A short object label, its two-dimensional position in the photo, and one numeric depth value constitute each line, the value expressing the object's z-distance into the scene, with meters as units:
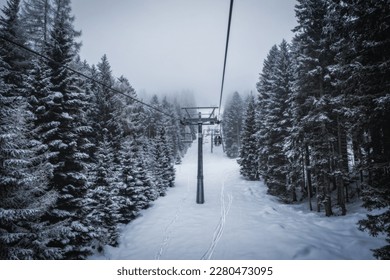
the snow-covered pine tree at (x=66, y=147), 8.51
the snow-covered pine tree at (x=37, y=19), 15.55
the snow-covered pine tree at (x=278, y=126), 18.83
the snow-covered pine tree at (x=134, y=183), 15.43
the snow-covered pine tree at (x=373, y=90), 5.75
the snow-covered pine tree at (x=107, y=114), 19.63
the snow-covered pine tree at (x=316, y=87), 12.79
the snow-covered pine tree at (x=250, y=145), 29.19
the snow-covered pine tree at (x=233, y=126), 56.62
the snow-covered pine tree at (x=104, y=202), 10.24
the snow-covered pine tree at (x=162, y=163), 23.52
